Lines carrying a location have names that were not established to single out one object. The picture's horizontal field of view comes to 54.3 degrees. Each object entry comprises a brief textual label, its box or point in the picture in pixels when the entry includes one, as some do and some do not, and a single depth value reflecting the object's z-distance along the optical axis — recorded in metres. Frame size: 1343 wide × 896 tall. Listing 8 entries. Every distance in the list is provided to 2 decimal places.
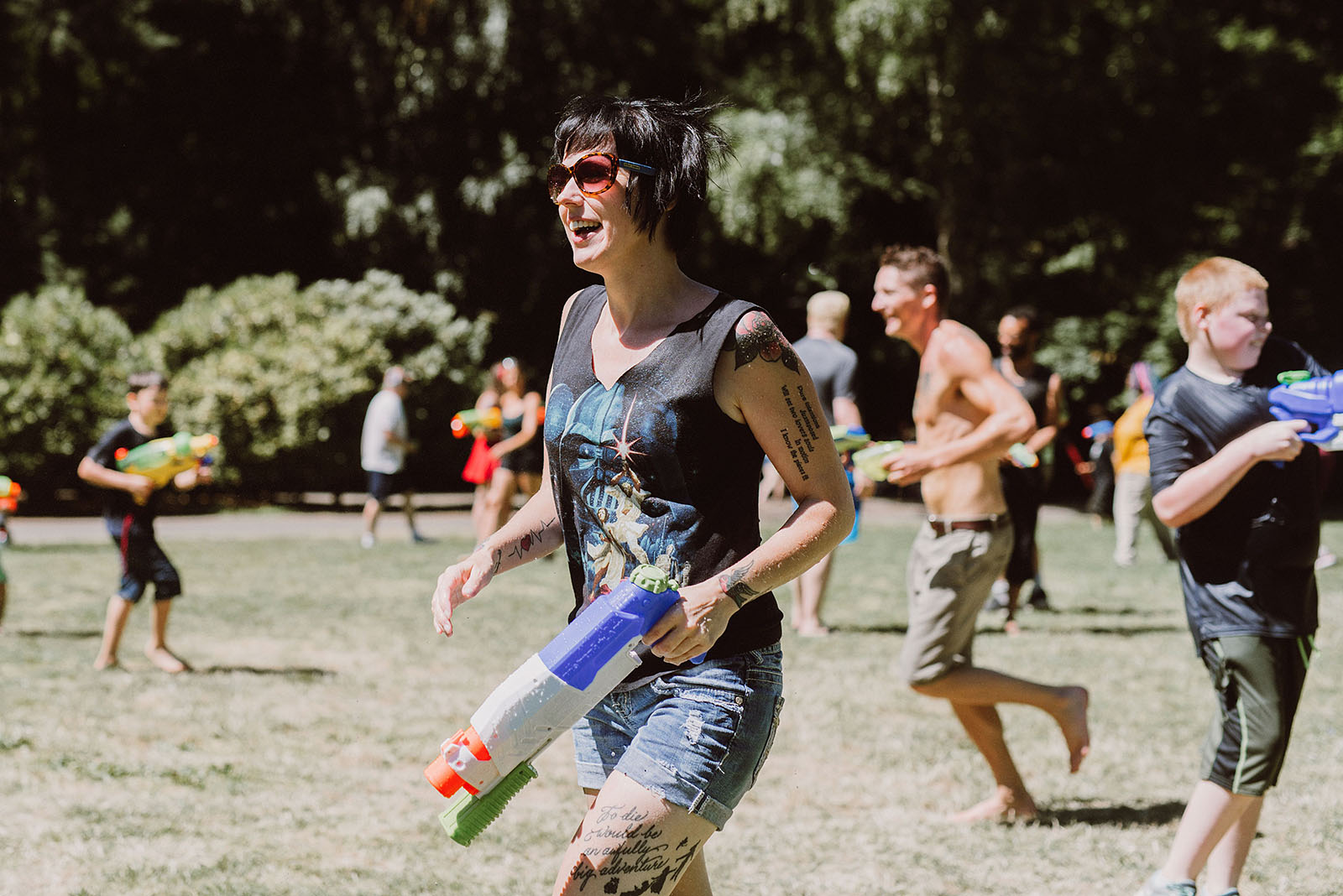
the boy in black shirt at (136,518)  7.38
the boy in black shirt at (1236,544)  3.69
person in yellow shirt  11.86
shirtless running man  4.88
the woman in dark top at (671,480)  2.46
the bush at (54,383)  19.19
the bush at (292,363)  20.30
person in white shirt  14.62
